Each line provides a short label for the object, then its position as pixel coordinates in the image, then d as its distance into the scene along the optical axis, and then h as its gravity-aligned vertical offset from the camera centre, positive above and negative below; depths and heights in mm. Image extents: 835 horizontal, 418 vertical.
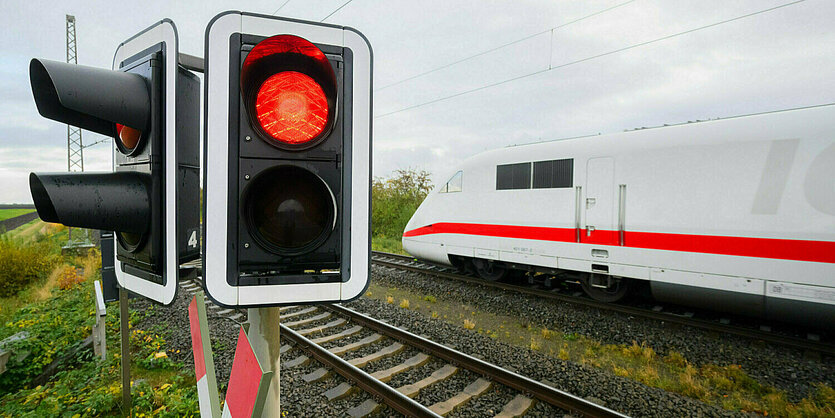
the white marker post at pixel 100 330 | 4738 -1812
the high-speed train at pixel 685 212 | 5871 -142
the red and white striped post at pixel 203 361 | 1200 -541
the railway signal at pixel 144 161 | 1092 +109
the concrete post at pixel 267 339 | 1309 -467
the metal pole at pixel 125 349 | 3516 -1471
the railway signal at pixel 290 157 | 1075 +123
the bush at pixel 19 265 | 10281 -1901
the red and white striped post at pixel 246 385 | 886 -459
